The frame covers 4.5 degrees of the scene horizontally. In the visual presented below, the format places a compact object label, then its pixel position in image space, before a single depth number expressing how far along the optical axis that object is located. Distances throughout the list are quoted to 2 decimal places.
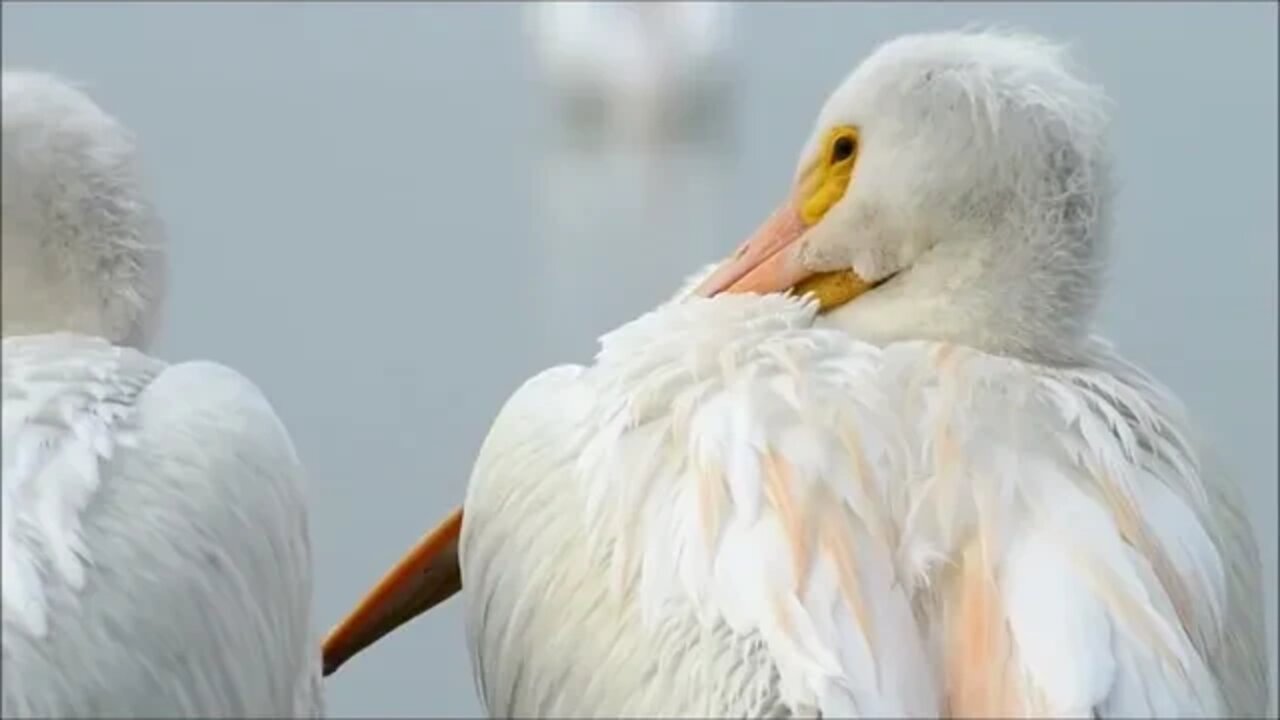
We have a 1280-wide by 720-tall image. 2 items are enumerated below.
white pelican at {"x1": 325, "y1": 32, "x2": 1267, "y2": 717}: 5.53
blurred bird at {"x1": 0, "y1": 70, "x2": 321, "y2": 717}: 5.47
